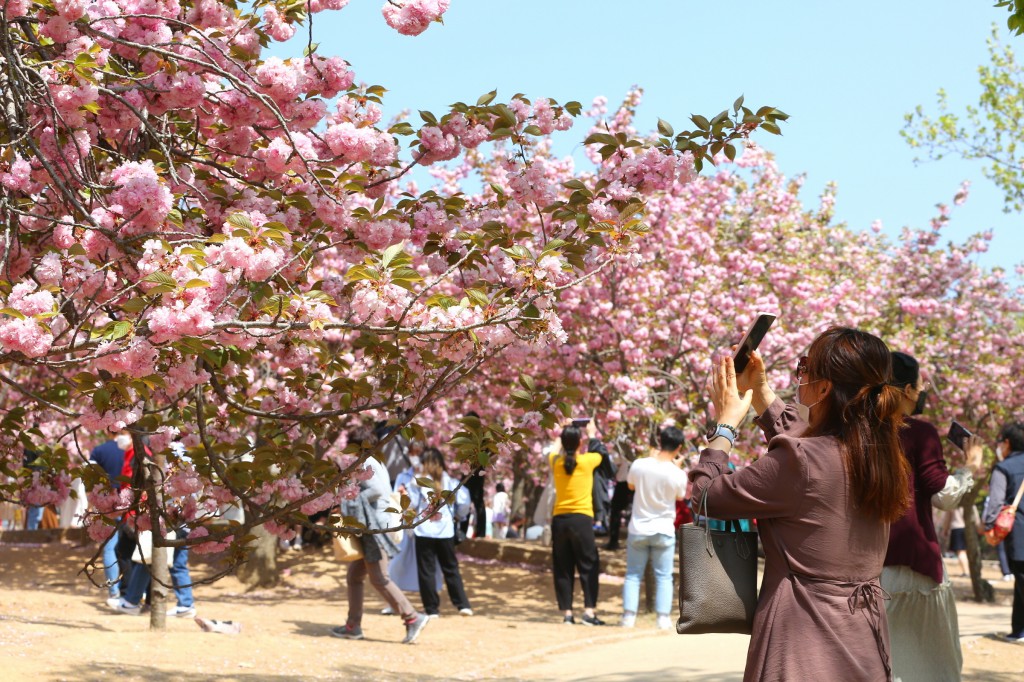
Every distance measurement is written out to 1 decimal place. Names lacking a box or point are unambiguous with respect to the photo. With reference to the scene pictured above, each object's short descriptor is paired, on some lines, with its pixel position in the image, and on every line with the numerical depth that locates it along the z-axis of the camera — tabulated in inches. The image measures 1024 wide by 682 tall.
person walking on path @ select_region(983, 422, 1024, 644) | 355.9
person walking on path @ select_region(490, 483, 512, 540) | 1090.6
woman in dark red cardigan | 187.8
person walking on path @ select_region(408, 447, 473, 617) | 433.4
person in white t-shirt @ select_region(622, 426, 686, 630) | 409.1
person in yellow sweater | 438.0
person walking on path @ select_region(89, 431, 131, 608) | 449.4
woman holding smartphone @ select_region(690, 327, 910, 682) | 125.0
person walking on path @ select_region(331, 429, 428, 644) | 377.4
